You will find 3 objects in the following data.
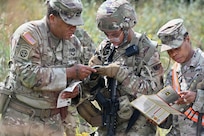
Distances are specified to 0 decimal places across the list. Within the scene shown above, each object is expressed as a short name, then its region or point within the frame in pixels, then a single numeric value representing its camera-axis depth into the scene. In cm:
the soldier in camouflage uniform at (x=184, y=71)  1103
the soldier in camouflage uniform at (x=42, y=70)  1069
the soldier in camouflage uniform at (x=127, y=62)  1116
